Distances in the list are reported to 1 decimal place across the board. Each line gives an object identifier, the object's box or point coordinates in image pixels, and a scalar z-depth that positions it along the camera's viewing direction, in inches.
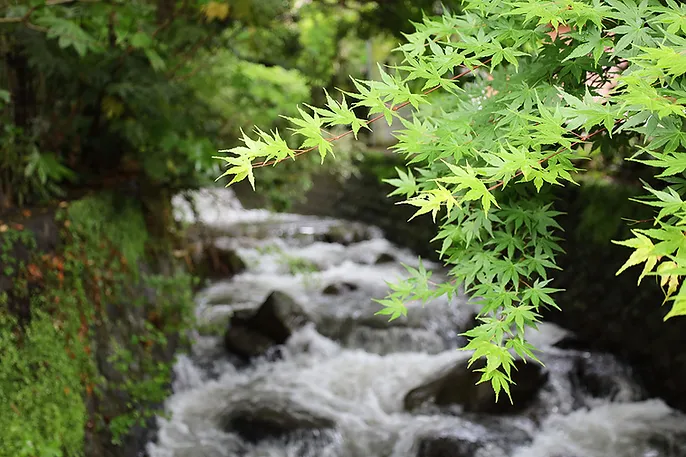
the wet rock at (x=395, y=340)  319.9
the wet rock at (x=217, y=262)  397.4
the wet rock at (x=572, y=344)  307.0
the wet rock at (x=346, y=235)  522.2
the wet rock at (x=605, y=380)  273.6
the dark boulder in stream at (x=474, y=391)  250.4
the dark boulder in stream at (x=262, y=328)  301.0
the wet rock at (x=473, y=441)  221.9
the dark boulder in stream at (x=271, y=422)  231.9
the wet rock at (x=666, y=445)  232.5
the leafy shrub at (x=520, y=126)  66.8
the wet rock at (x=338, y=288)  385.0
